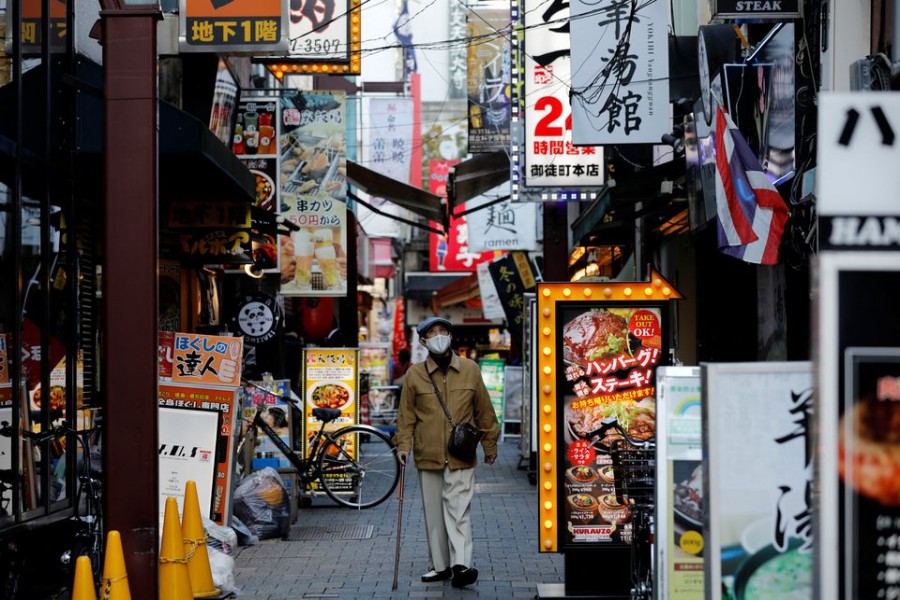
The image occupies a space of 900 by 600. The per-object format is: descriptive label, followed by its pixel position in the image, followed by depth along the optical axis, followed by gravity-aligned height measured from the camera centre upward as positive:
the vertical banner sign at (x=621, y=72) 12.78 +2.52
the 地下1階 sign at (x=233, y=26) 11.52 +2.74
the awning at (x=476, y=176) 19.61 +2.12
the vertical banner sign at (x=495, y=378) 25.72 -1.77
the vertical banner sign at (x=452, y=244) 36.50 +1.83
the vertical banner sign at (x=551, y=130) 16.95 +2.48
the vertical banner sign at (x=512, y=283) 22.31 +0.28
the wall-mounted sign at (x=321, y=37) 18.92 +4.28
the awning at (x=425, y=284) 47.28 +0.61
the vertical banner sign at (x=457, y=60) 52.57 +11.40
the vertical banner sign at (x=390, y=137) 31.95 +4.50
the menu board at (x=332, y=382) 16.22 -1.17
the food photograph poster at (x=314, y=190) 18.17 +1.72
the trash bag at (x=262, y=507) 11.99 -2.16
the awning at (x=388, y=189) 19.47 +1.86
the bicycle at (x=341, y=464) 14.02 -2.04
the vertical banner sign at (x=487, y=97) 22.88 +3.98
